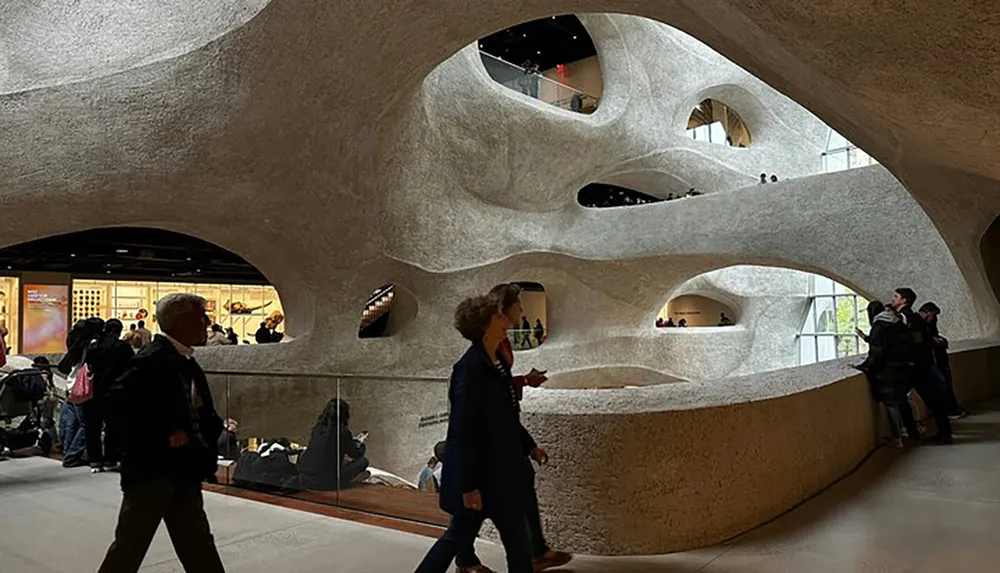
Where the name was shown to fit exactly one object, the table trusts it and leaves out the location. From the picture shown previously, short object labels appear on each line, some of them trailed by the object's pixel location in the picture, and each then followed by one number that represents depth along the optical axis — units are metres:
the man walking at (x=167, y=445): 2.83
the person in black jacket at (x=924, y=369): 6.66
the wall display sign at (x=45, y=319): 15.00
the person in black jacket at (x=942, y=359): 7.46
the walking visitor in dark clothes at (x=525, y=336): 18.34
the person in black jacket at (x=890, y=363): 6.25
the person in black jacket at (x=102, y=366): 5.72
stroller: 7.09
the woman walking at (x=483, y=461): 2.95
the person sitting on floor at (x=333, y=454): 5.41
